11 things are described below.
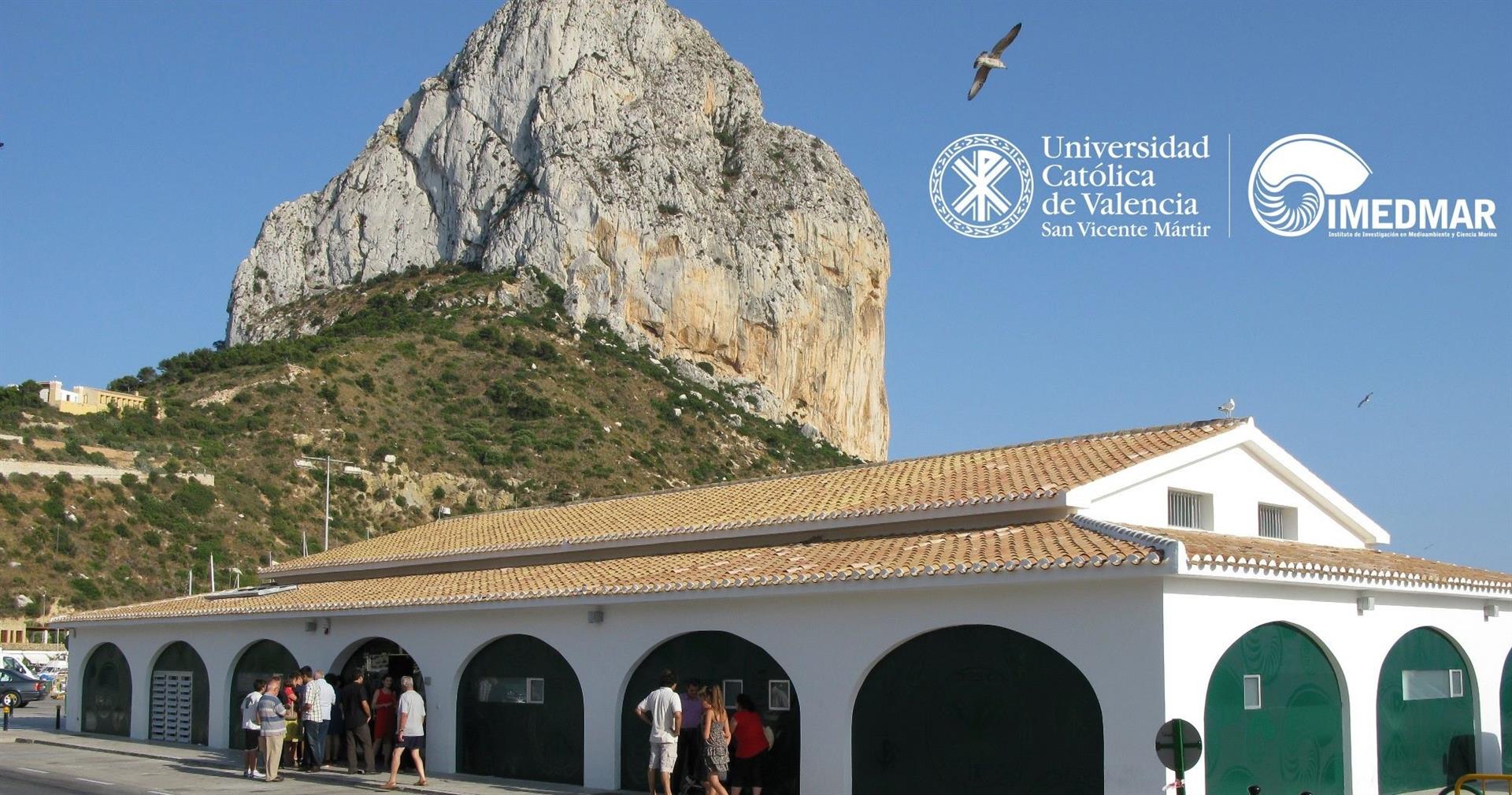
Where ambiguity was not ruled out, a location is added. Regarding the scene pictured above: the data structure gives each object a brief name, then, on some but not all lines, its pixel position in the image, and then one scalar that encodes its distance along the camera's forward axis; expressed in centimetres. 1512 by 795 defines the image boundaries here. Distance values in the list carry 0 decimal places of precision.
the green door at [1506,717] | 2041
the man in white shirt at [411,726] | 1970
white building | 1484
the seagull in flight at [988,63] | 2011
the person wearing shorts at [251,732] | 2138
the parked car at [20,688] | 4259
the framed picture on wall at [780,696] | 1761
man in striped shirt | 2089
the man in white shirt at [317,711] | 2162
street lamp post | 5022
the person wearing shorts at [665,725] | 1653
